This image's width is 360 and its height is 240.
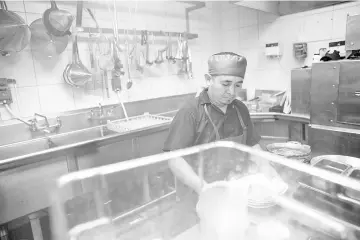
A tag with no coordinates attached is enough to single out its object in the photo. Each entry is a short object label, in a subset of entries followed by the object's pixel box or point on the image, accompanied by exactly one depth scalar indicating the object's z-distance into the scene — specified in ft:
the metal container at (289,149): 5.61
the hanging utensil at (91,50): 9.69
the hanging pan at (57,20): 8.25
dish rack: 9.25
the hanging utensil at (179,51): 12.12
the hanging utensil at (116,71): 9.72
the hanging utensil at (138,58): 10.85
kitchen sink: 8.04
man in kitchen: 5.30
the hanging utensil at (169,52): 11.94
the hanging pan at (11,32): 7.44
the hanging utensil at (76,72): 9.25
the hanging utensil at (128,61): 10.66
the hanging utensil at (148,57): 11.19
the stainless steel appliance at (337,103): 7.52
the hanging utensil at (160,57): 11.67
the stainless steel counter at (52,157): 6.56
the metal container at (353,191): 2.70
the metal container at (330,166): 2.93
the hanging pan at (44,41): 8.46
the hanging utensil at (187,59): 12.21
